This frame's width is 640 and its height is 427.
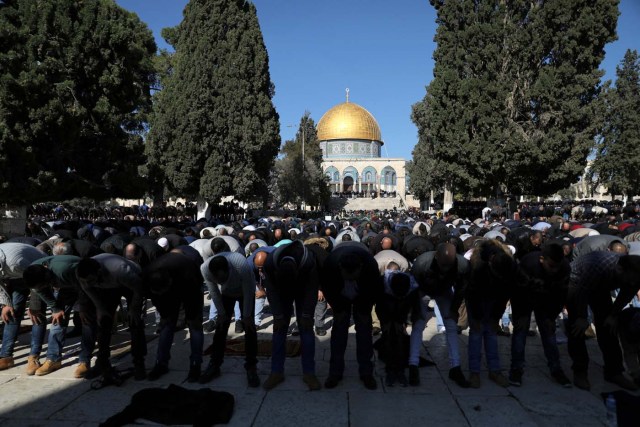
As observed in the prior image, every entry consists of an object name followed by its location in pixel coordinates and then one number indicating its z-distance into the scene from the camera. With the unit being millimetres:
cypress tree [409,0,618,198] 21938
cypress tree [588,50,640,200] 35938
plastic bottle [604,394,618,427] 3588
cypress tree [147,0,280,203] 23062
